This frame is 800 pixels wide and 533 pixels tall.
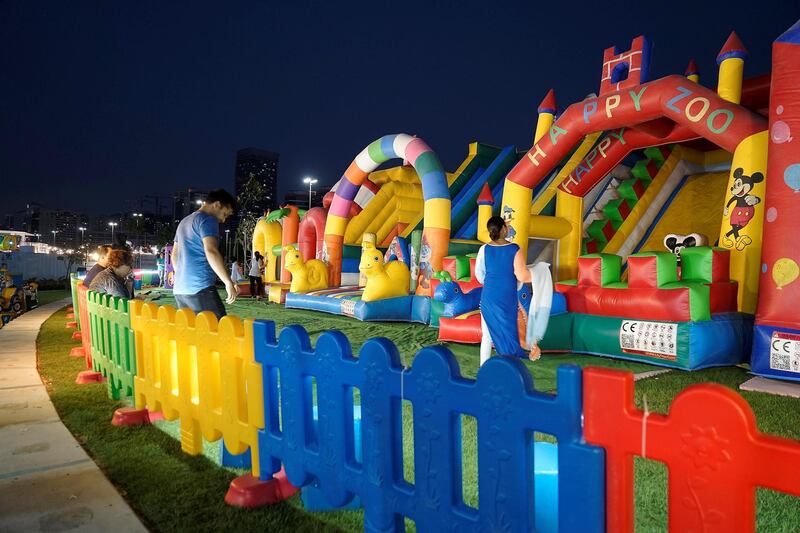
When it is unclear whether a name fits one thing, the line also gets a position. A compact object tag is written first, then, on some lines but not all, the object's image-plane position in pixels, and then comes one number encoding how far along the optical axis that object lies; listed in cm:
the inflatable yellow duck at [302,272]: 1094
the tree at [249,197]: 3605
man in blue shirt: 368
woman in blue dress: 404
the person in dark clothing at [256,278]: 1381
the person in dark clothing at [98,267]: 595
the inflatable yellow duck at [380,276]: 904
